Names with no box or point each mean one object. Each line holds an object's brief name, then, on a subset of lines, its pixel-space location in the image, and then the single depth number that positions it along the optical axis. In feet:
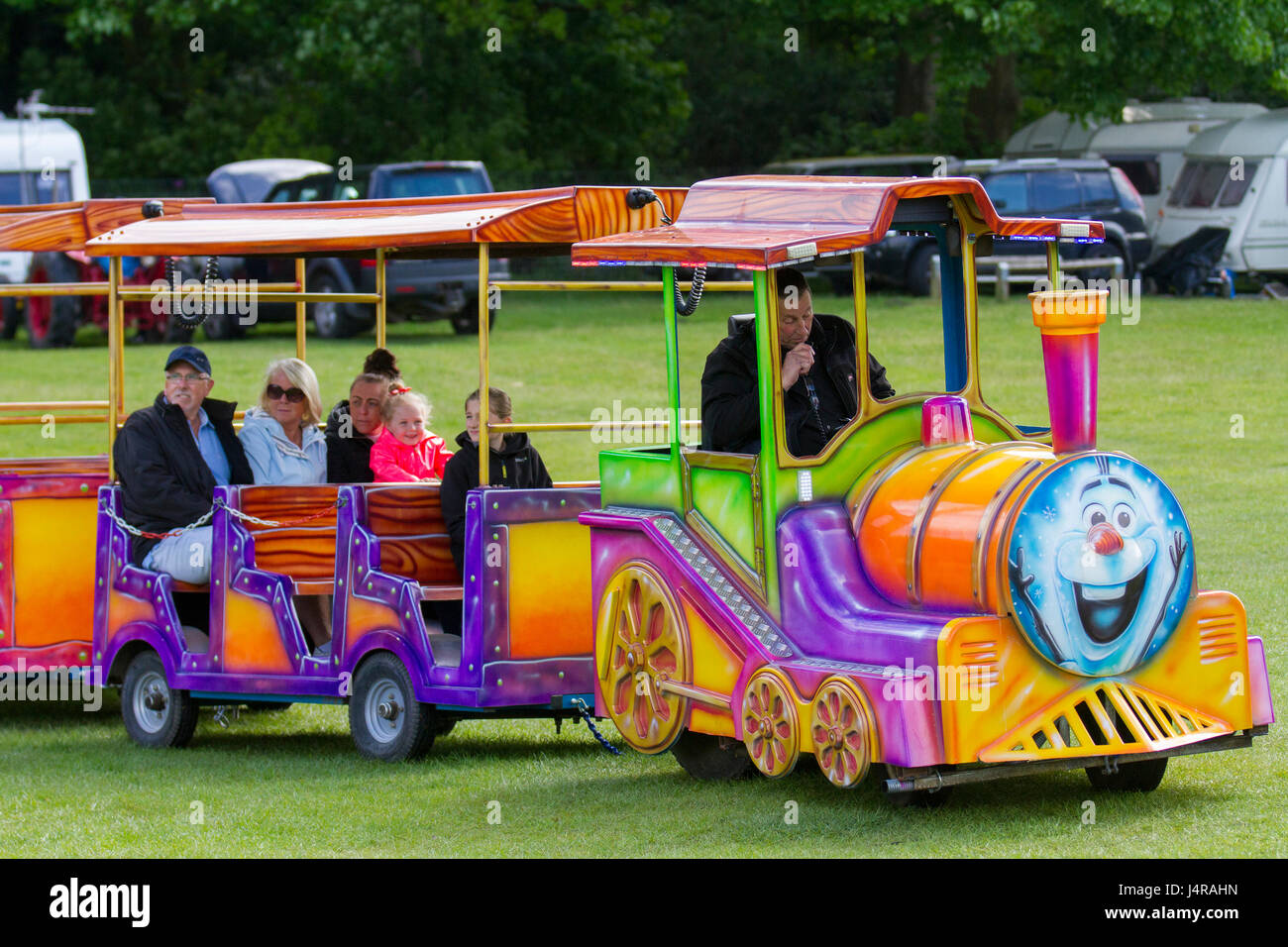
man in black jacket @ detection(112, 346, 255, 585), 63.51
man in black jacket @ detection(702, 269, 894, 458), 48.65
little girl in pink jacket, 63.87
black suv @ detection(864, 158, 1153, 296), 180.65
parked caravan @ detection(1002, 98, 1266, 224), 205.26
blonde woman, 65.21
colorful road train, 43.75
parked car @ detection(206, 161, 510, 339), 162.50
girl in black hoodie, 58.08
